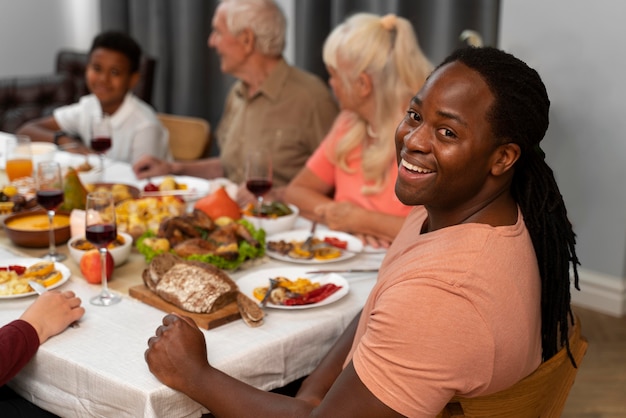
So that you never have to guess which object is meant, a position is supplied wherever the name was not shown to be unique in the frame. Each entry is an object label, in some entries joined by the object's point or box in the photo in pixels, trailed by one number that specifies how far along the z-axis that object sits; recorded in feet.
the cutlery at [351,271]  6.45
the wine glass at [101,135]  9.23
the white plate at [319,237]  6.74
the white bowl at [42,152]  9.98
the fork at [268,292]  5.68
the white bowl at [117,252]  6.42
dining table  4.72
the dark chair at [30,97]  16.46
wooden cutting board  5.37
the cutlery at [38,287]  5.80
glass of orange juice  8.78
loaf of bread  5.49
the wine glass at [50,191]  6.74
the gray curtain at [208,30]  12.39
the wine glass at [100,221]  5.67
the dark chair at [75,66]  16.79
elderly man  10.85
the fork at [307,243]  6.98
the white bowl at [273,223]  7.54
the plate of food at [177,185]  8.76
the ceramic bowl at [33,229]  6.99
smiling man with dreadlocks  4.03
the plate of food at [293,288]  5.75
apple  6.17
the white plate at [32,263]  6.07
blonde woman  8.31
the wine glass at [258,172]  7.39
